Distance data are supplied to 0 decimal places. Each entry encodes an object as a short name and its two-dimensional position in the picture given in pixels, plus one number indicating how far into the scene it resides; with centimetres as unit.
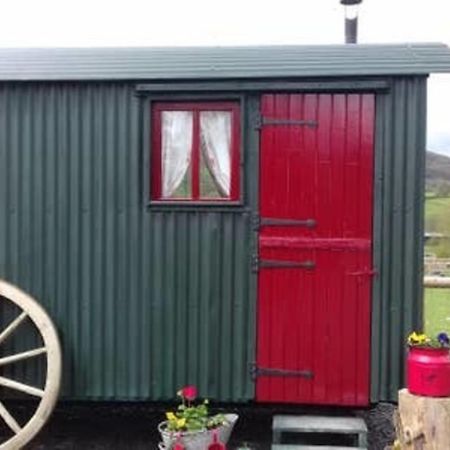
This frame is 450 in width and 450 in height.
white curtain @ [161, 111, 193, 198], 671
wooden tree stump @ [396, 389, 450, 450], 589
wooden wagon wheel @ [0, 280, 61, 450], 649
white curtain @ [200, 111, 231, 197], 669
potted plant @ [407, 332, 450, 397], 594
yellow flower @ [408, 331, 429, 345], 606
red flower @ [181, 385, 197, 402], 630
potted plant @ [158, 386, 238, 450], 604
